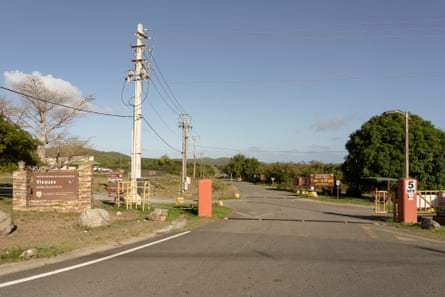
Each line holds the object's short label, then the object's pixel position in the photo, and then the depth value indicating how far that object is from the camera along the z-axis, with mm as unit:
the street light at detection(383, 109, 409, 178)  19770
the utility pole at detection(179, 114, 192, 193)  46938
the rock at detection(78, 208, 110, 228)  13463
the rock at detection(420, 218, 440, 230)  16078
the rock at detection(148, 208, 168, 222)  16859
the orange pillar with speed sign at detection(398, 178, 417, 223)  18391
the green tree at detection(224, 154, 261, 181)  111000
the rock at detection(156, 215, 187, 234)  14422
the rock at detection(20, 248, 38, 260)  8612
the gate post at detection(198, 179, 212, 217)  19922
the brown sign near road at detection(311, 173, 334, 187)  51188
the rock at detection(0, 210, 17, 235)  10961
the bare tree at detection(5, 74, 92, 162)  32094
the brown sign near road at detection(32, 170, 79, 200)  16953
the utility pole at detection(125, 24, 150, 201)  23344
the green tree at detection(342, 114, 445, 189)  40281
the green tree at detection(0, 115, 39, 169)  18281
